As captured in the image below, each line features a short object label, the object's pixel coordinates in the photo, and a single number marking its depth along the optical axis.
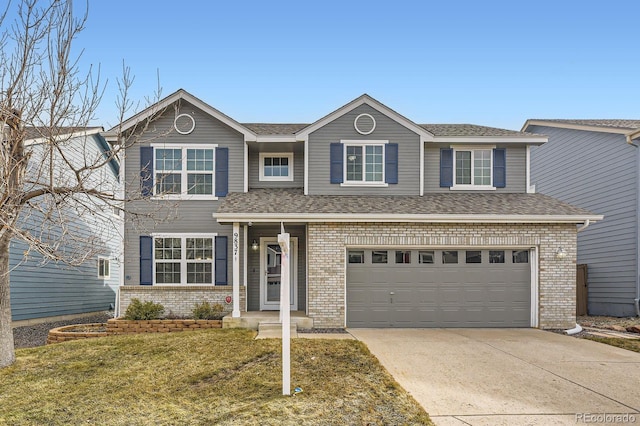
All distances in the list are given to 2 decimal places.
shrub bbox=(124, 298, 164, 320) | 11.77
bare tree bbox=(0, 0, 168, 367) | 7.12
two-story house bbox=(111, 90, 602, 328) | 11.73
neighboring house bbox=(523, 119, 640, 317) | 14.34
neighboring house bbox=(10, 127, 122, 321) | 13.55
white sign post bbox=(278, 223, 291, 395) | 6.04
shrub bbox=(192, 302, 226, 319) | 12.02
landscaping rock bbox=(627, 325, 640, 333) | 11.60
